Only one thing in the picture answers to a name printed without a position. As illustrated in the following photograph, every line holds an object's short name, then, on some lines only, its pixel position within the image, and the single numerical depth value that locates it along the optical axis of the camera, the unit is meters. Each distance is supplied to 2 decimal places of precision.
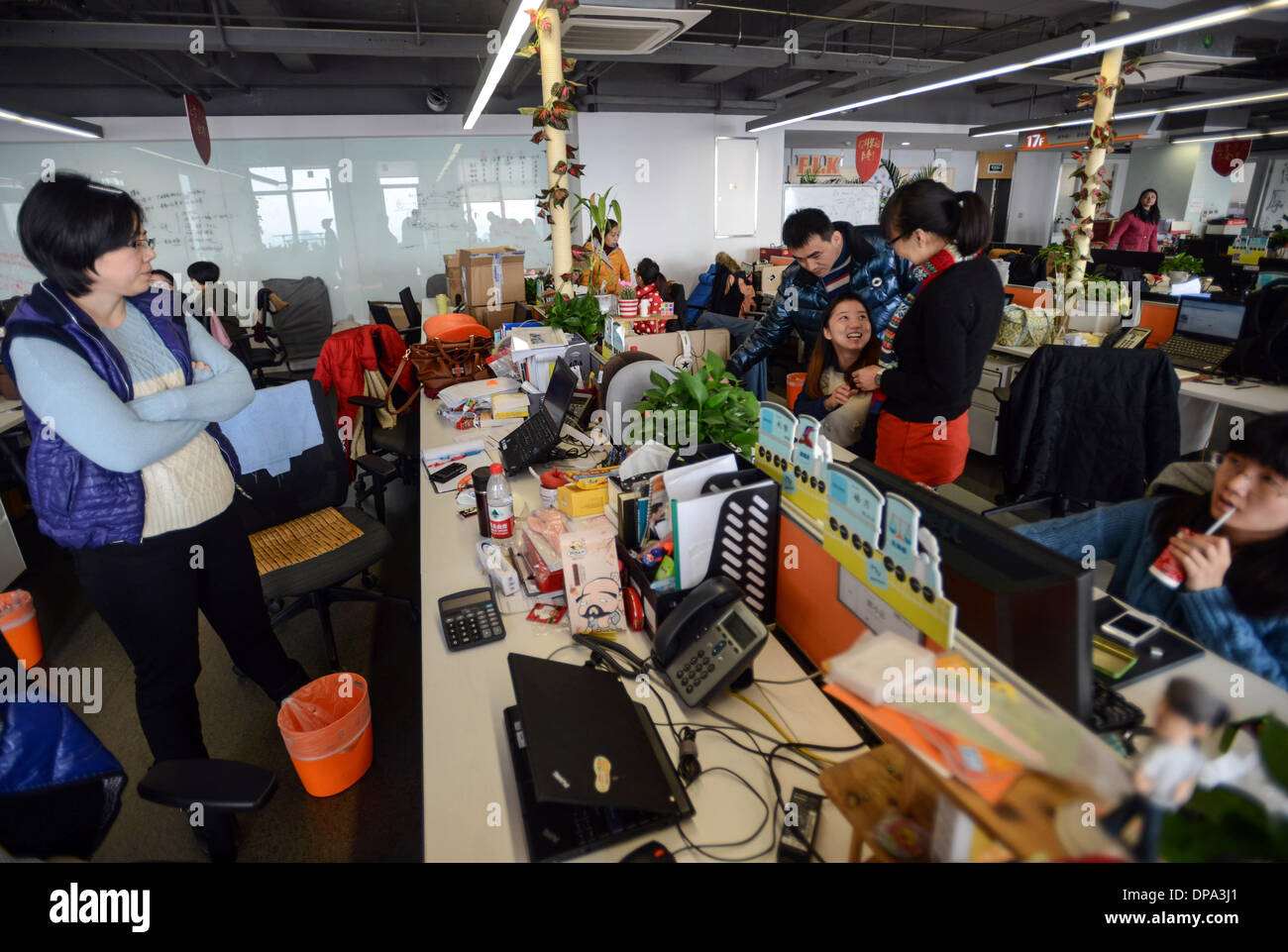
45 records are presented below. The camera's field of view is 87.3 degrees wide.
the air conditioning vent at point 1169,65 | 4.94
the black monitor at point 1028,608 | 1.02
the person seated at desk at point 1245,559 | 1.30
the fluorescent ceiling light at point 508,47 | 3.00
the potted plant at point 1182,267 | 5.86
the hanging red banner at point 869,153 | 7.98
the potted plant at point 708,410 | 1.86
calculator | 1.62
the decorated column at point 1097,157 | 4.49
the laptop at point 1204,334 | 3.90
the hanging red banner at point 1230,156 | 9.75
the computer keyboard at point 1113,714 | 1.18
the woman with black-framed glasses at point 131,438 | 1.47
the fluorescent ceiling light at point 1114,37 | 3.11
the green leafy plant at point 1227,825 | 0.59
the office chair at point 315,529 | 2.45
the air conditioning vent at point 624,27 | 3.64
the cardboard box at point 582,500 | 1.96
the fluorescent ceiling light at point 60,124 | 5.60
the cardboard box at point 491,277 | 4.63
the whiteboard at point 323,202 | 7.62
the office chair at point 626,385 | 2.53
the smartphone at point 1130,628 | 1.43
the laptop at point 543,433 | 2.59
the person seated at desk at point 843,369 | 2.77
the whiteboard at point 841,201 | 12.59
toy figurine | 0.59
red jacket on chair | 3.57
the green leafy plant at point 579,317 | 3.60
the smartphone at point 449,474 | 2.61
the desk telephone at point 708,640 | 1.33
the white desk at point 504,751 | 1.11
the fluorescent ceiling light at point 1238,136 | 9.50
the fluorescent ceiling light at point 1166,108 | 7.08
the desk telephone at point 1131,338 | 3.96
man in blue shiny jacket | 2.80
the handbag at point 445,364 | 3.85
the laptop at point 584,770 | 1.07
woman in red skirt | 2.06
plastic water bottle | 2.04
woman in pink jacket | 7.49
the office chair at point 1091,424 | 3.01
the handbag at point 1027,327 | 4.64
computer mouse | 1.05
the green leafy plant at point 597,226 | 4.00
